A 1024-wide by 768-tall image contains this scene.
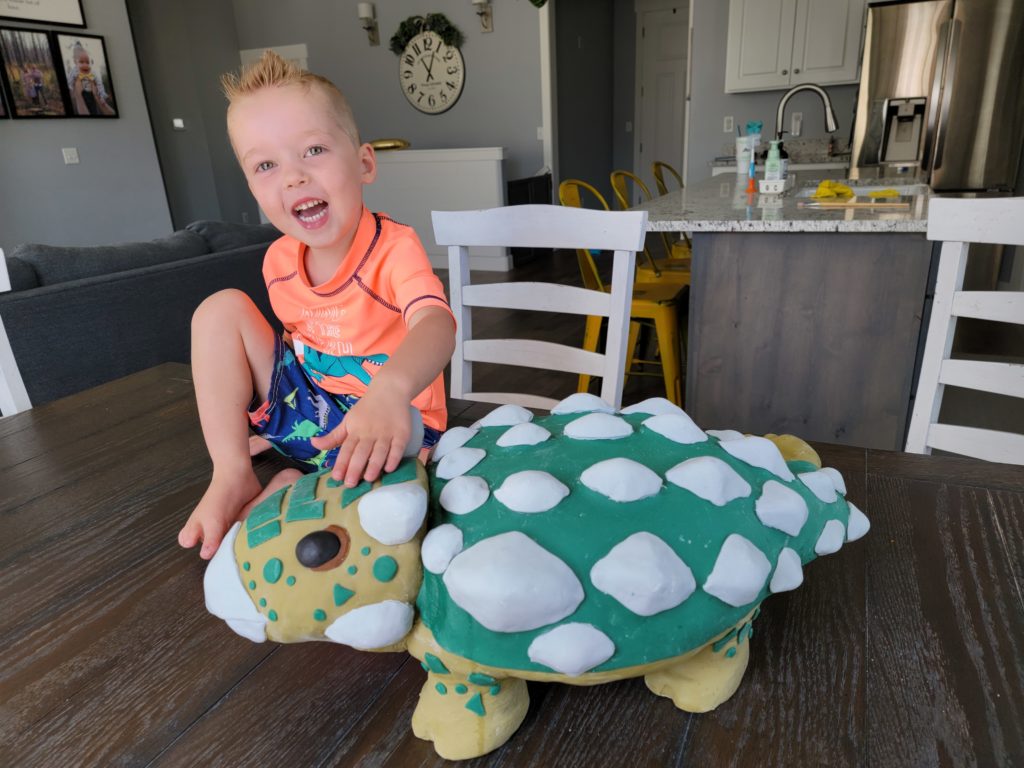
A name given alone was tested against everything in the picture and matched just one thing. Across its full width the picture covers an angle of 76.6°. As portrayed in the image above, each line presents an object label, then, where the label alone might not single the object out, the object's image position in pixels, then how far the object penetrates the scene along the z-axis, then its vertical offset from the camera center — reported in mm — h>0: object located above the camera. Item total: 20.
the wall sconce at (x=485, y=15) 5689 +1248
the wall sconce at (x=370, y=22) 6121 +1325
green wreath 5961 +1190
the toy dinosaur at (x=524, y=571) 357 -221
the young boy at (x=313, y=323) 586 -167
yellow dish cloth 2102 -142
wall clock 6125 +836
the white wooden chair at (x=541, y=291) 1082 -224
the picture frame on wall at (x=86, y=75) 4719 +747
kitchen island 1602 -428
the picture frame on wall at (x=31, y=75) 4426 +726
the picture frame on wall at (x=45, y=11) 4367 +1137
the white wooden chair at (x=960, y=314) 915 -238
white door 6762 +739
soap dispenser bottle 2236 -65
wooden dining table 399 -339
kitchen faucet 2509 +148
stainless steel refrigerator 3291 +227
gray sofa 1953 -384
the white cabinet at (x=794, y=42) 4039 +639
